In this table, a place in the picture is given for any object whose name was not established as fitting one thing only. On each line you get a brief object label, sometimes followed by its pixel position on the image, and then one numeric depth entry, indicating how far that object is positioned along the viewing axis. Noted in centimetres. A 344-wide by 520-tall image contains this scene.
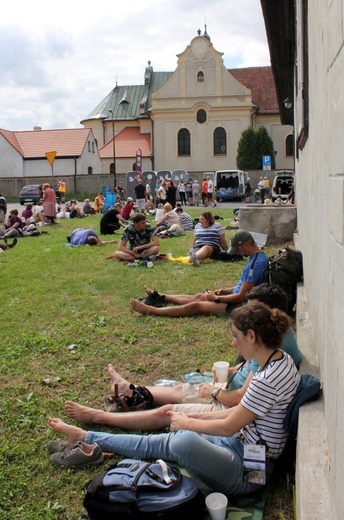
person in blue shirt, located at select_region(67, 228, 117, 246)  1477
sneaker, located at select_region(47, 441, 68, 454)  397
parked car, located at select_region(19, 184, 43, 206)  3797
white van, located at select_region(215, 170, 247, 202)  3884
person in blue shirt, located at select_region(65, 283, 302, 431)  400
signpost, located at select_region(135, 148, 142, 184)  3381
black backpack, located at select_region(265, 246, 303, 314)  666
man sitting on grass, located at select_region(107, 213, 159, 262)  1137
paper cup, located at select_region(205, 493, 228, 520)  309
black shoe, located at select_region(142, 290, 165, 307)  780
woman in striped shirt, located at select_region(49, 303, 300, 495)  332
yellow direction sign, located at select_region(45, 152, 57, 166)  2336
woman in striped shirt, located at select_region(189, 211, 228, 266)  1098
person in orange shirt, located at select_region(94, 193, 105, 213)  2944
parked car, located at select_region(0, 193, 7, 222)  2273
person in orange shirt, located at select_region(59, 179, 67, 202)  3647
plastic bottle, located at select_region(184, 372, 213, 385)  480
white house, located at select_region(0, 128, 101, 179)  5500
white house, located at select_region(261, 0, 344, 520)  212
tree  4897
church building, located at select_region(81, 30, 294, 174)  5375
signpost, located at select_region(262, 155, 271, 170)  3709
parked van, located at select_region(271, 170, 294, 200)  3256
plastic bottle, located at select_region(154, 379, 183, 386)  483
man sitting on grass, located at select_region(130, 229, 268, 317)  646
